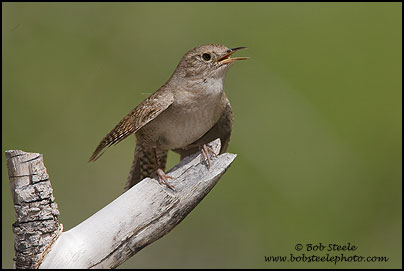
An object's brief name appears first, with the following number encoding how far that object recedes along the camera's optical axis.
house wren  7.61
